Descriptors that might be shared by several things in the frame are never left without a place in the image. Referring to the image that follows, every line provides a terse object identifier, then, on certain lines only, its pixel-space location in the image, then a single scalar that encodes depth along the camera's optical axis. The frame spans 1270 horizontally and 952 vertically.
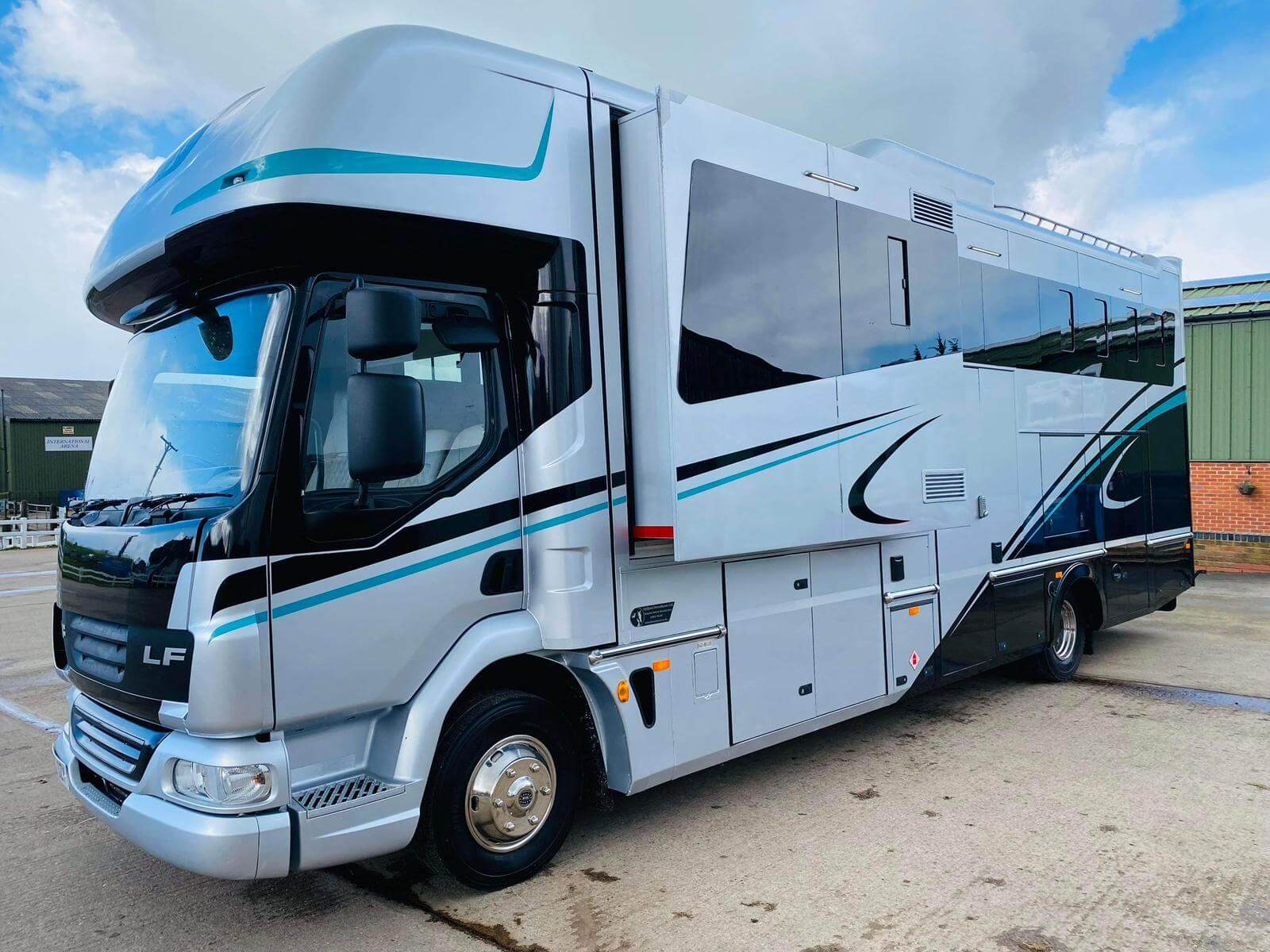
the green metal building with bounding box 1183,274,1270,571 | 13.80
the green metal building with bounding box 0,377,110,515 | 33.31
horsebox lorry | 3.28
